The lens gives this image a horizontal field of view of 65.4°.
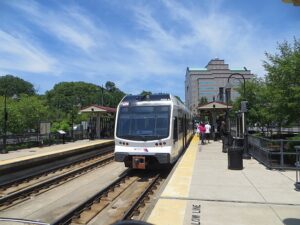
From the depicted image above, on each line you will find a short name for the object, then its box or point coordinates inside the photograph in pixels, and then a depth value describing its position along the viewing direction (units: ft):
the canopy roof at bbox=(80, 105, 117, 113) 72.96
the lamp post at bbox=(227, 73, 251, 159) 36.05
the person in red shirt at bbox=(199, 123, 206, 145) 55.14
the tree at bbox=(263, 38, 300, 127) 33.27
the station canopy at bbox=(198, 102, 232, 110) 65.98
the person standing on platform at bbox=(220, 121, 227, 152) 43.83
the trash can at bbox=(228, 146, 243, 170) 28.66
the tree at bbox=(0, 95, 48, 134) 62.80
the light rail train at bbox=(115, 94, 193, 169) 29.18
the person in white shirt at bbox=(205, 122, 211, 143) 57.50
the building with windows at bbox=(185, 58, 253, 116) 268.81
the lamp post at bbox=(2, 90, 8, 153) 49.31
